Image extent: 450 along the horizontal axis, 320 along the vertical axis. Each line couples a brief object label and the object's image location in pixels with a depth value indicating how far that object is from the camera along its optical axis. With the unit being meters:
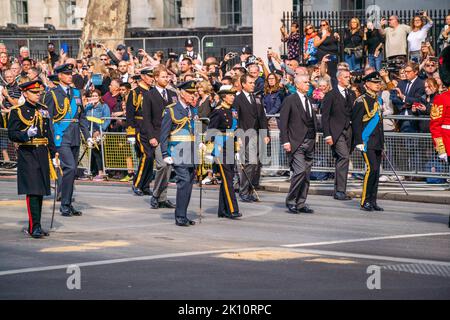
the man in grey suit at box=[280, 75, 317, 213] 19.03
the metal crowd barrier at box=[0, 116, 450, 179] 21.44
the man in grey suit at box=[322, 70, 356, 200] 20.55
